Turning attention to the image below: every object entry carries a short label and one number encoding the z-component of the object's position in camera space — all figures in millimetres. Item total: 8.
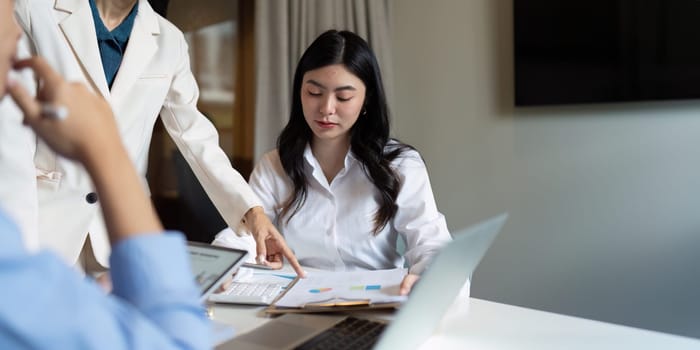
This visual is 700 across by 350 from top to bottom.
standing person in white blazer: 1180
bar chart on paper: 980
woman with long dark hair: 1499
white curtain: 2551
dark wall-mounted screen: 1968
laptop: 679
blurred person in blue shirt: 411
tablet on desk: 791
